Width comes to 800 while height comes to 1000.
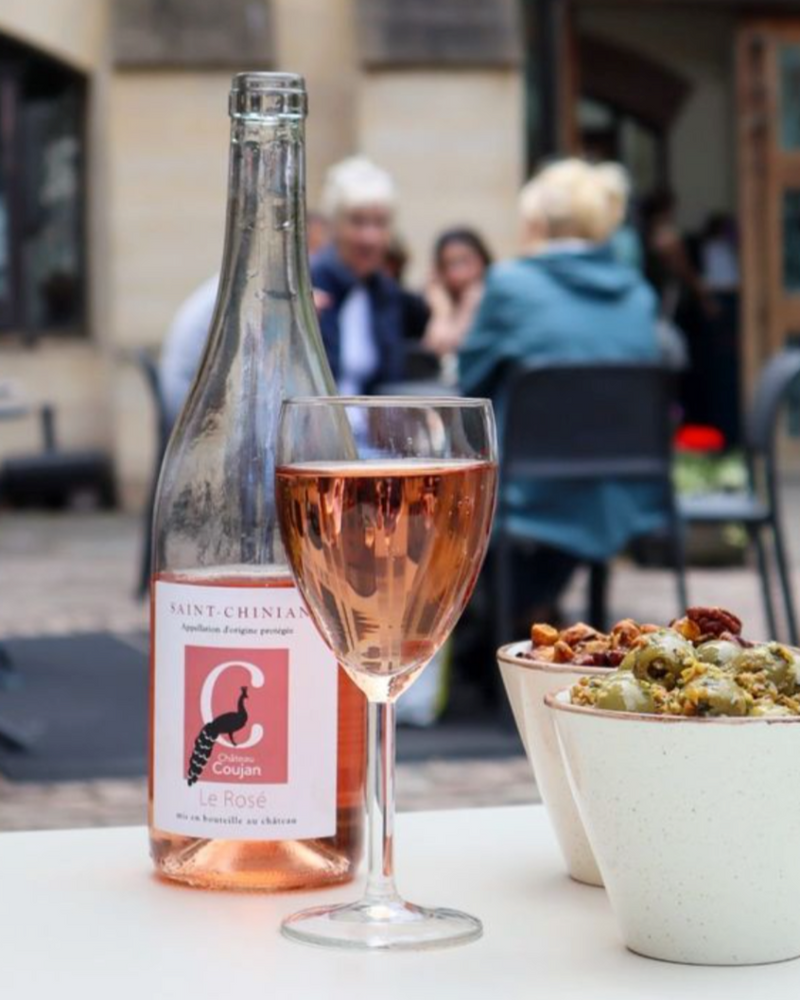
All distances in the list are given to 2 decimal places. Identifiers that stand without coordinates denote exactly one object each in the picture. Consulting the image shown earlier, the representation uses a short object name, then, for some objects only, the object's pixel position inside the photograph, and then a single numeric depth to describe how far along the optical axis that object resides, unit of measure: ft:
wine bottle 3.99
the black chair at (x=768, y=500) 23.71
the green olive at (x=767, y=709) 3.54
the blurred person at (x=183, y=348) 27.17
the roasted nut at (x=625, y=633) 3.92
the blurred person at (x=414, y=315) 35.22
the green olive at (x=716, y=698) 3.54
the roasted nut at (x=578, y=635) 4.02
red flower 34.99
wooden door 53.42
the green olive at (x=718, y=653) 3.71
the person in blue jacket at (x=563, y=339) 21.90
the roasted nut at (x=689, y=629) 3.85
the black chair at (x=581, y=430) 21.34
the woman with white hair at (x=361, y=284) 26.50
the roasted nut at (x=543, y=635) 4.00
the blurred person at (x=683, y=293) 53.83
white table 3.53
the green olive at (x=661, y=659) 3.65
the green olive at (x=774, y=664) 3.65
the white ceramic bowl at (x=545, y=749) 3.93
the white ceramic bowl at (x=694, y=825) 3.51
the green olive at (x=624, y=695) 3.58
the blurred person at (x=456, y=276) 36.83
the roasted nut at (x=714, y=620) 3.85
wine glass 3.63
